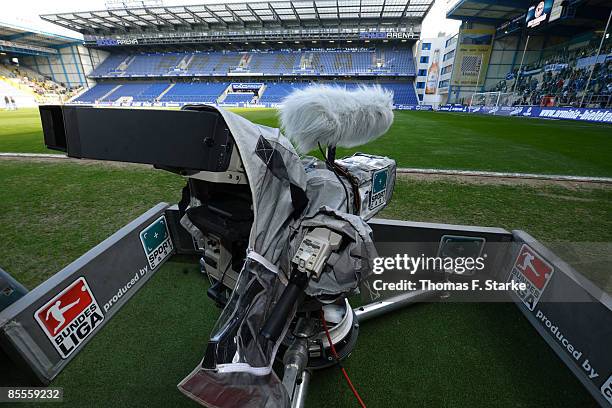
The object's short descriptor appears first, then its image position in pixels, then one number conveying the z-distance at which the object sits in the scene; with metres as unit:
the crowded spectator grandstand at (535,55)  17.21
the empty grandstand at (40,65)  28.95
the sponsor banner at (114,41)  33.81
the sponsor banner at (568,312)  1.27
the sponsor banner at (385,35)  30.61
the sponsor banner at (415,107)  26.41
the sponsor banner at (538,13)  18.66
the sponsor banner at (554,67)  19.70
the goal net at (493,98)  22.81
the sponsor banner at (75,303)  1.26
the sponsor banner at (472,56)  25.28
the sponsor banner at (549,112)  12.87
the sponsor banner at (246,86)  33.12
